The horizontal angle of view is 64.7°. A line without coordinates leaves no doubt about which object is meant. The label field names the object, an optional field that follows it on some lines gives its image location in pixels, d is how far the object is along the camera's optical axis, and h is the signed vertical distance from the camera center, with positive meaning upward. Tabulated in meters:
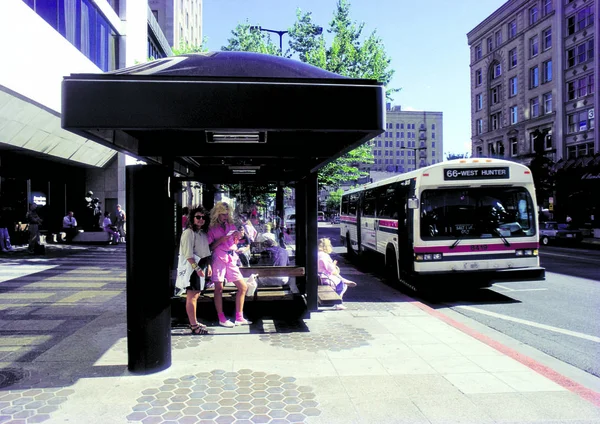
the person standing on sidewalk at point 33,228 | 16.80 -0.35
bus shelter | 4.29 +0.97
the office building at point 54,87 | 14.82 +4.20
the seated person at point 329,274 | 8.87 -1.13
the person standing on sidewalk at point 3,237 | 17.81 -0.68
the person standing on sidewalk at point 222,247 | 6.56 -0.43
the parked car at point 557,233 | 26.17 -1.20
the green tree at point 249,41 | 27.59 +10.61
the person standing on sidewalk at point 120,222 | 24.50 -0.24
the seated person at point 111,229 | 24.05 -0.58
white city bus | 9.69 -0.22
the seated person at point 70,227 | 23.58 -0.44
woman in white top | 6.05 -0.53
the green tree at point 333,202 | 100.62 +2.91
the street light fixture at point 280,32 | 24.38 +10.02
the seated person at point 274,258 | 8.05 -0.75
